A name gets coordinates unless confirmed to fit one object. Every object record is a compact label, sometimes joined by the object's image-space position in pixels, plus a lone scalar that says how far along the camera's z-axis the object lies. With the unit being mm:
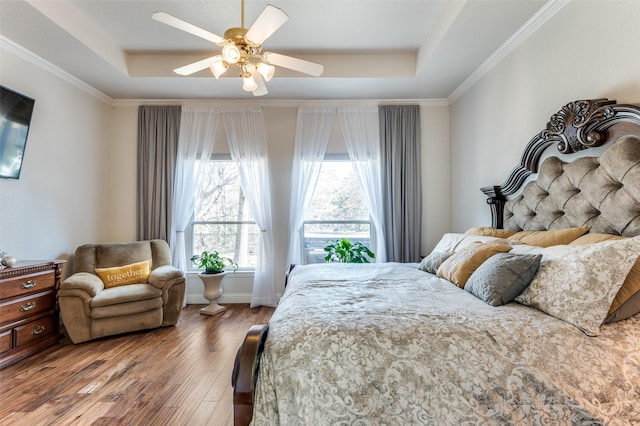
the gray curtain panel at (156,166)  4074
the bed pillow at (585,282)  1276
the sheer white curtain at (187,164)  4070
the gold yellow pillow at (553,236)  1859
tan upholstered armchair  2867
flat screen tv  2615
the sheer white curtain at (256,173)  4086
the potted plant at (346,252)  3865
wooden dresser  2448
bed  1115
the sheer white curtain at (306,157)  4117
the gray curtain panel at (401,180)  4055
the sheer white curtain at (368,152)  4090
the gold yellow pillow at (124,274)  3240
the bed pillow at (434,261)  2441
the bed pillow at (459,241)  2260
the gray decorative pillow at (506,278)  1556
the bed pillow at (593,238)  1619
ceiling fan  1831
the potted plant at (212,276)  3781
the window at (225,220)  4266
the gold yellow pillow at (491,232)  2542
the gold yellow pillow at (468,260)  1966
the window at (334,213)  4289
